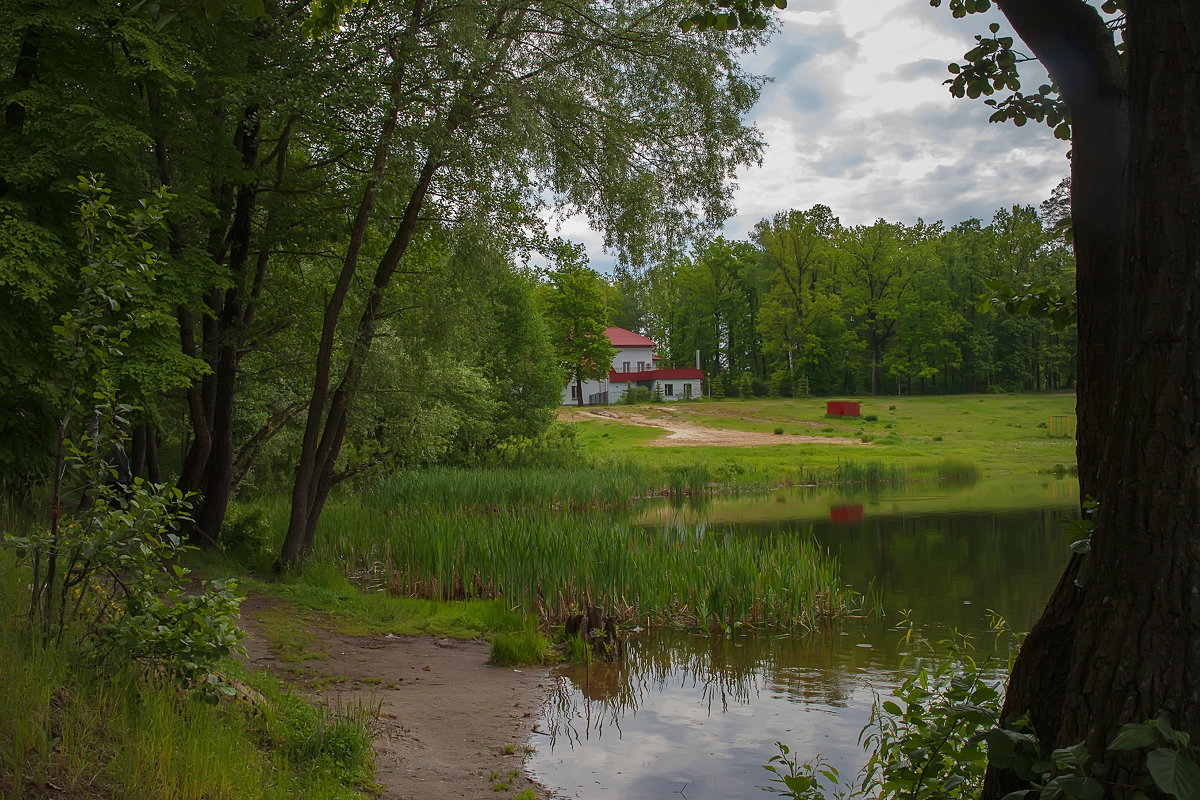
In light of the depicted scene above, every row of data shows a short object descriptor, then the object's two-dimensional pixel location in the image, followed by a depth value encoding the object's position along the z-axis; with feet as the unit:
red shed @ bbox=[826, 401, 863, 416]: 160.60
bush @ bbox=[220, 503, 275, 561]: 39.15
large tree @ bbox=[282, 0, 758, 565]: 33.63
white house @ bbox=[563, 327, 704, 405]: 228.43
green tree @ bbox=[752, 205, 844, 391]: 204.85
